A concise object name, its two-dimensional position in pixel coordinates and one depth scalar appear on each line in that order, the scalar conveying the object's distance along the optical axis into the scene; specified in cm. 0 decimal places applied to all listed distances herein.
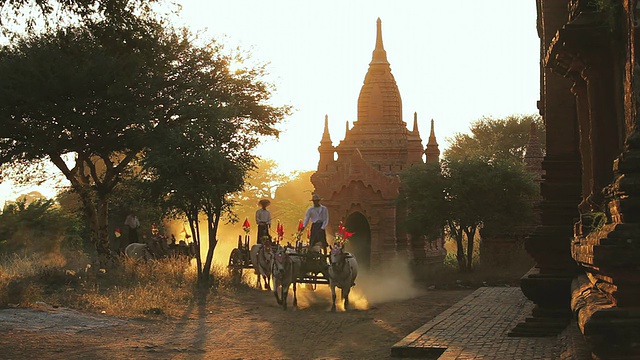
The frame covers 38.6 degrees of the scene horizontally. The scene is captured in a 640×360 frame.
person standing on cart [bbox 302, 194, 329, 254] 2017
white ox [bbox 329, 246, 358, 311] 1855
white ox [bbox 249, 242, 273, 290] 2237
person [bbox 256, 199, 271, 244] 2367
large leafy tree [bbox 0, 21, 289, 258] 2631
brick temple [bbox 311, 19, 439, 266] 3669
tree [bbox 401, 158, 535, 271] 3053
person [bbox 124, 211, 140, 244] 2828
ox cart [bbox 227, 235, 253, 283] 2486
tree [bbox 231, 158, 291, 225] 9829
